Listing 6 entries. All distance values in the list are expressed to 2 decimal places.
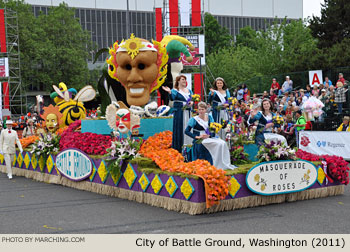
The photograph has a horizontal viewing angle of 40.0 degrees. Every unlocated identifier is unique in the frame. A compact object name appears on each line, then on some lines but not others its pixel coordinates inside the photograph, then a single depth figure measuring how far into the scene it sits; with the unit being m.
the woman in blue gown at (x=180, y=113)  10.75
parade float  8.32
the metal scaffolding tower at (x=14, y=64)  38.47
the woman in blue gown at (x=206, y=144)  9.25
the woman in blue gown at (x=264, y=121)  10.33
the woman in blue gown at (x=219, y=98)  11.33
